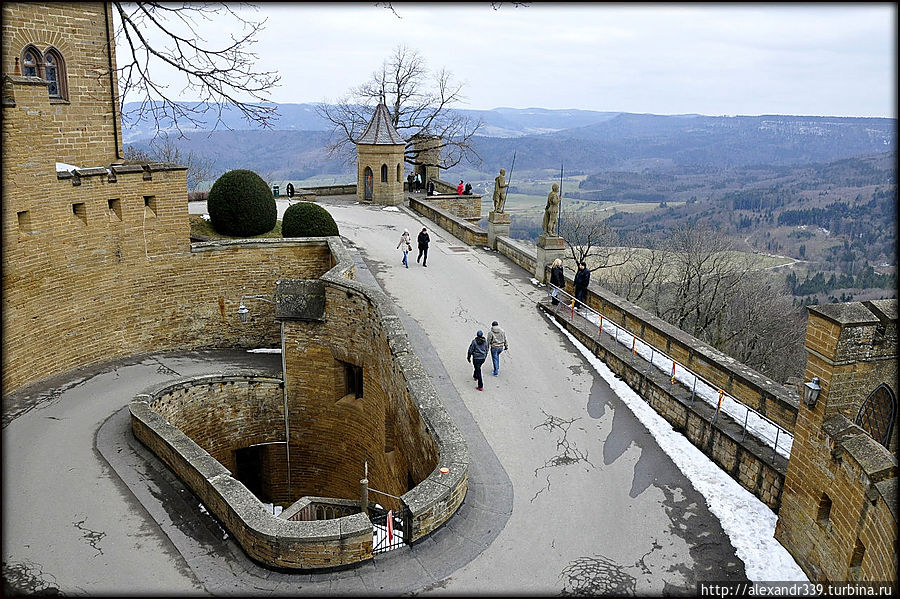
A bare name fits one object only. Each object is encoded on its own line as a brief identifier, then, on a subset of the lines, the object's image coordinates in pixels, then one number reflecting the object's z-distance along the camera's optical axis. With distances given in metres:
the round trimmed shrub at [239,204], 21.09
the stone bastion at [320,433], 8.39
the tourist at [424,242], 19.67
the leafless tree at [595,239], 41.97
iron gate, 8.34
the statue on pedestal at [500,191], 22.42
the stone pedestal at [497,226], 22.33
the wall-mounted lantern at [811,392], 7.87
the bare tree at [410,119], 41.62
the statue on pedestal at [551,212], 16.91
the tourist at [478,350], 12.05
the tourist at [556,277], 16.17
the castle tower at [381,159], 31.91
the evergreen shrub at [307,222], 21.02
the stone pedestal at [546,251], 17.55
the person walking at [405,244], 19.59
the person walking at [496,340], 12.52
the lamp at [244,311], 17.39
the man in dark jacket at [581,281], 15.37
